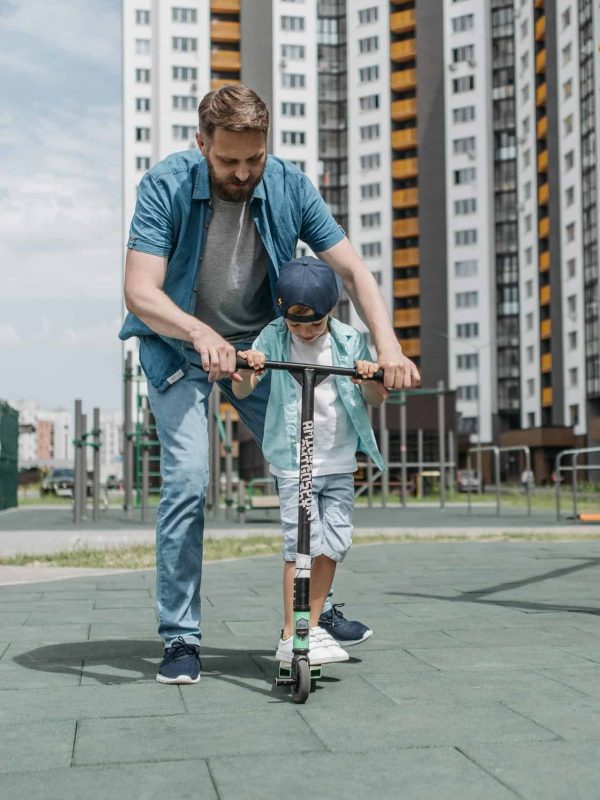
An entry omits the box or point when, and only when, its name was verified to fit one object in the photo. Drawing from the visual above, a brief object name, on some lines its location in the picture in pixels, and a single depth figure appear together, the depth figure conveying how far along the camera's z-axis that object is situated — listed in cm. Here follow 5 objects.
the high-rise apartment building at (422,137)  7819
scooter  362
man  399
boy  405
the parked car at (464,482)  5094
